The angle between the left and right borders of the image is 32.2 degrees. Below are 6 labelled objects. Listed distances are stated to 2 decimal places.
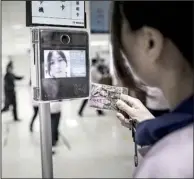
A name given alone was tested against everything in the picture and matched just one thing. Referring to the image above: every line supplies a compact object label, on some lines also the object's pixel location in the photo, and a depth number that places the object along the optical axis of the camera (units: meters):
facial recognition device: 1.31
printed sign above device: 1.35
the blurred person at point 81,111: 7.49
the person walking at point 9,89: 4.09
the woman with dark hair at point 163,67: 0.56
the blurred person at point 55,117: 4.25
